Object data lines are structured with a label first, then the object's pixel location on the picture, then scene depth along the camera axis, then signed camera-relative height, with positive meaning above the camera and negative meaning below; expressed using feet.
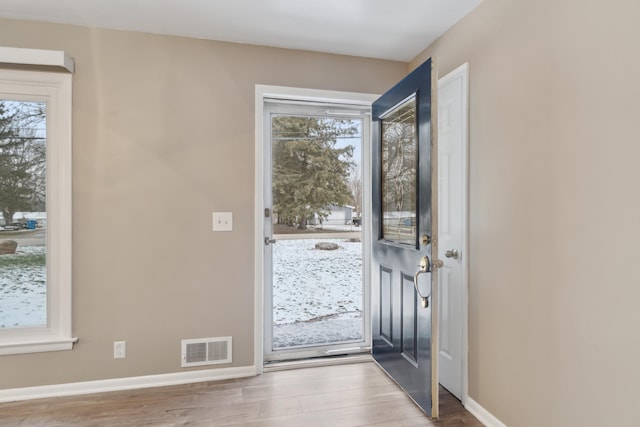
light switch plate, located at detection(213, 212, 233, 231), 8.59 -0.18
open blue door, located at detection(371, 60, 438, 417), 6.86 -0.45
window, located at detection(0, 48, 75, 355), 7.68 +0.09
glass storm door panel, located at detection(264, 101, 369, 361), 9.66 -0.55
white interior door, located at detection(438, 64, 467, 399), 7.41 -0.22
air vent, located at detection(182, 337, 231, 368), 8.41 -3.36
